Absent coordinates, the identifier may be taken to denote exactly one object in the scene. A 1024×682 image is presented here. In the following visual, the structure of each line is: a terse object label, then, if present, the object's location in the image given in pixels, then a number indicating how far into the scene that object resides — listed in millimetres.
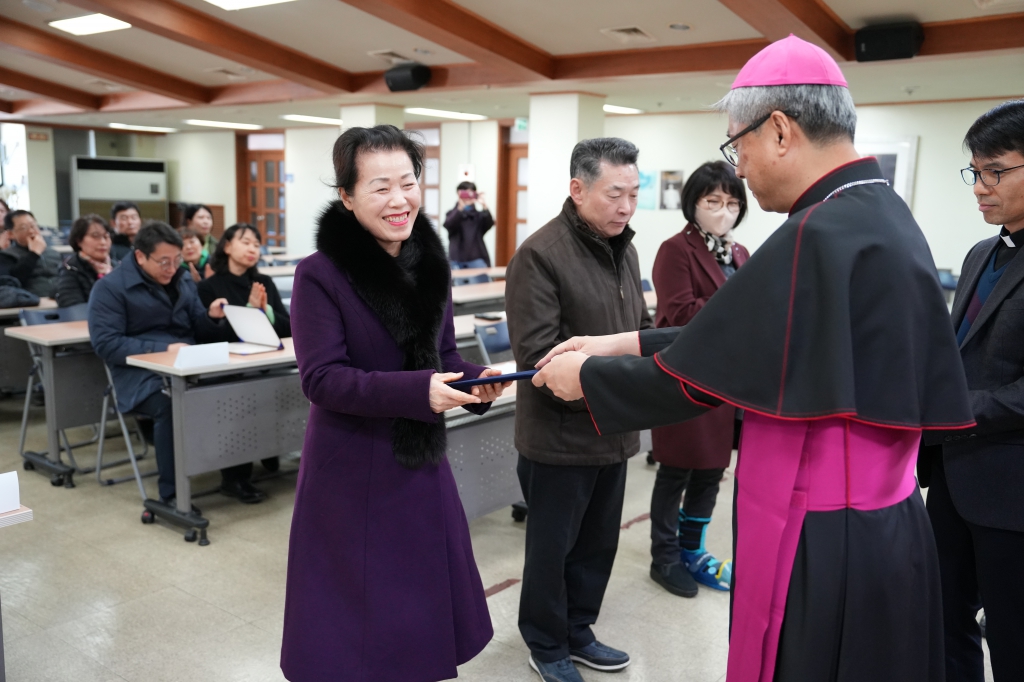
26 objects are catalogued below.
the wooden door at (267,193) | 17141
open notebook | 4137
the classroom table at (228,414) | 3789
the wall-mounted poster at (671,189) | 11695
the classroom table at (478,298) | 6699
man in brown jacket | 2359
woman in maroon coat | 3082
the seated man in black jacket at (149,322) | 4109
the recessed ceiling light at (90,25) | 8148
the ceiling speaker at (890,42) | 6219
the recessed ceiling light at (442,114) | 12328
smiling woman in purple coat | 1821
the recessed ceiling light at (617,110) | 11052
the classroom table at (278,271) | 8078
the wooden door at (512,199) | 13773
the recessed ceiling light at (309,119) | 13523
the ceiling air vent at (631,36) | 7176
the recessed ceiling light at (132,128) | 17422
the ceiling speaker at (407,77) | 9141
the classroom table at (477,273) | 8205
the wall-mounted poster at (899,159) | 9539
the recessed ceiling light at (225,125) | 15376
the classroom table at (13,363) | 5523
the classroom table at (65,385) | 4445
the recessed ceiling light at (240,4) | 7012
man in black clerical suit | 1841
